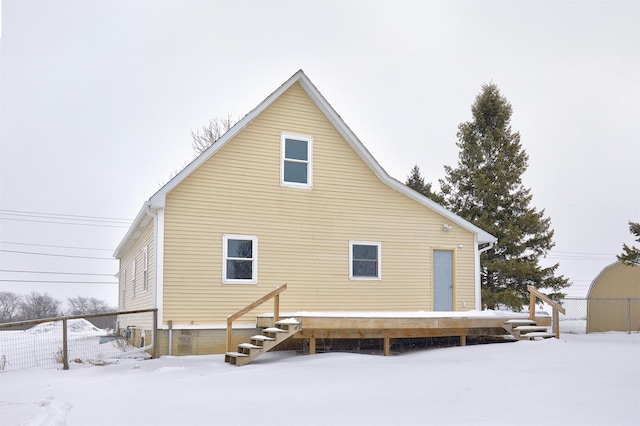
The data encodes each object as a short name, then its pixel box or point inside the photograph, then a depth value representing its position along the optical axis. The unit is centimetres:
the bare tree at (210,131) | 3403
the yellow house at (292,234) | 1405
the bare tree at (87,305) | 5775
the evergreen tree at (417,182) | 3594
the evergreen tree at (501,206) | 2591
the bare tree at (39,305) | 5281
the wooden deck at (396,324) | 1291
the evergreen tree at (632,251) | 2157
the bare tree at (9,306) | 5178
